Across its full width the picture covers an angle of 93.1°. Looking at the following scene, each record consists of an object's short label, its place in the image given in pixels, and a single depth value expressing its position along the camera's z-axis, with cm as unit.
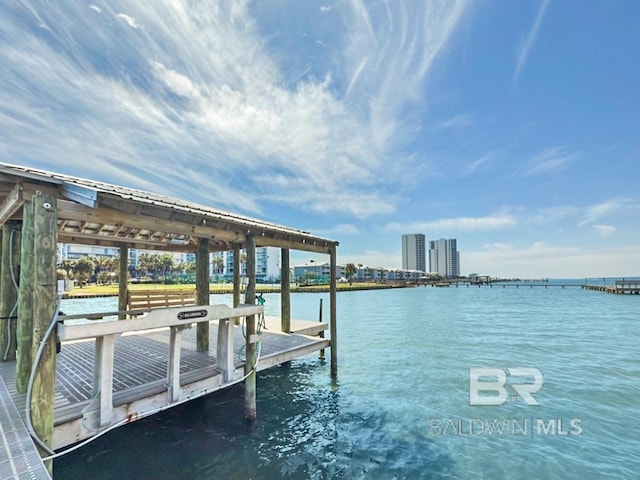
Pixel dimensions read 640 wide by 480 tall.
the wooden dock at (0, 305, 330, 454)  389
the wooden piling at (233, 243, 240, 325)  1032
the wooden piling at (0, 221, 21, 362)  592
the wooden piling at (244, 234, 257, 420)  638
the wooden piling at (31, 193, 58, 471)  344
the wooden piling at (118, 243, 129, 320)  1032
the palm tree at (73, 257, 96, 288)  6519
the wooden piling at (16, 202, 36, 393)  387
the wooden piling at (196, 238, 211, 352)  728
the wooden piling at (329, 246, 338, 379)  963
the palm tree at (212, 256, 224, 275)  10281
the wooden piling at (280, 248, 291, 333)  1013
